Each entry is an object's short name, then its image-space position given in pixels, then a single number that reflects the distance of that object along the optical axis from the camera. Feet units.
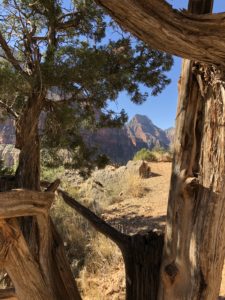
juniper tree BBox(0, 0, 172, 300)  5.58
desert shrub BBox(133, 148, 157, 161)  34.35
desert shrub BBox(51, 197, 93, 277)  15.45
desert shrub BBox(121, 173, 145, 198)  22.04
